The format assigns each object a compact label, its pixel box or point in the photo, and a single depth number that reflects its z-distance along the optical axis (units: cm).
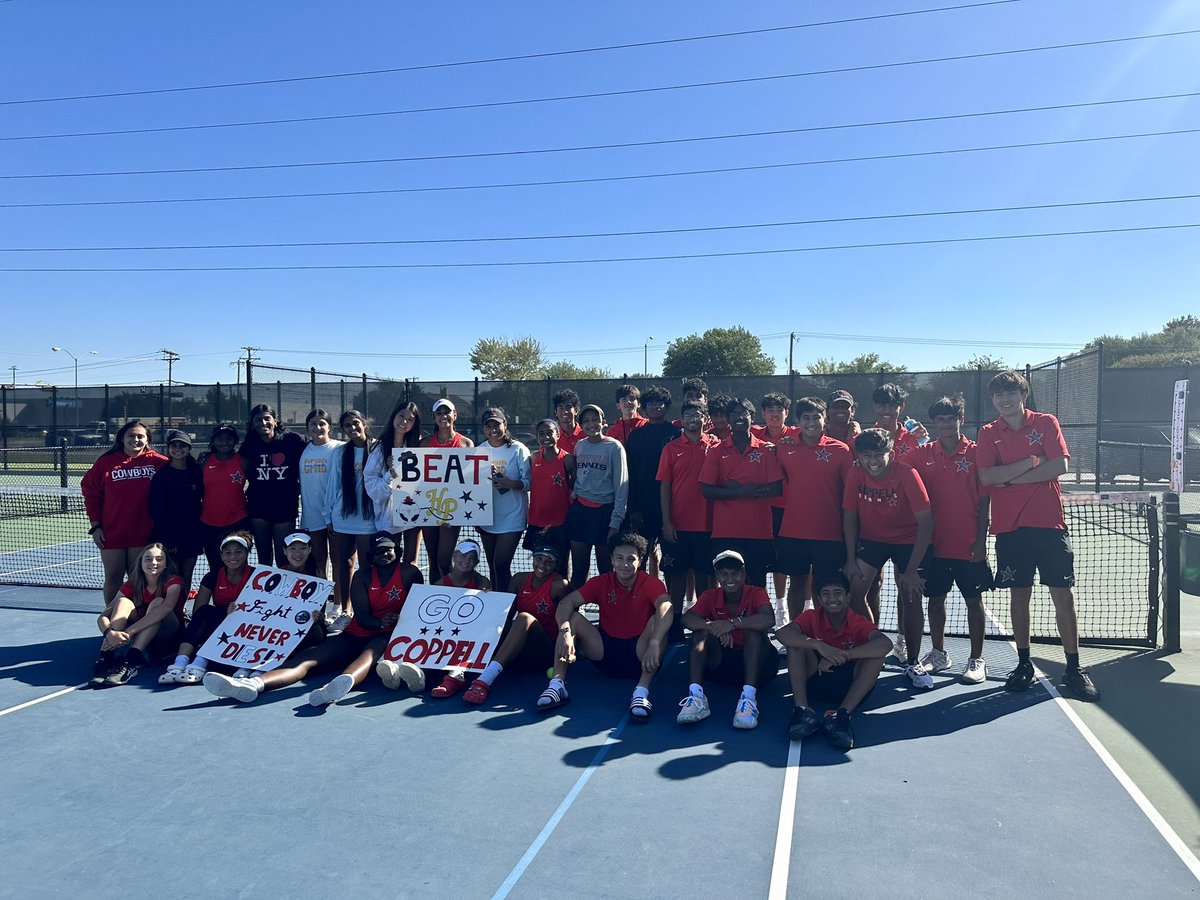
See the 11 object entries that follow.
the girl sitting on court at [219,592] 615
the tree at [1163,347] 4712
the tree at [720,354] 5334
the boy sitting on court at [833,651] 490
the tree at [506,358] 5403
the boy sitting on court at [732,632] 523
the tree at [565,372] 4847
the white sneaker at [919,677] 552
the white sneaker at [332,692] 519
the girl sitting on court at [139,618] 589
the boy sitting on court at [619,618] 543
